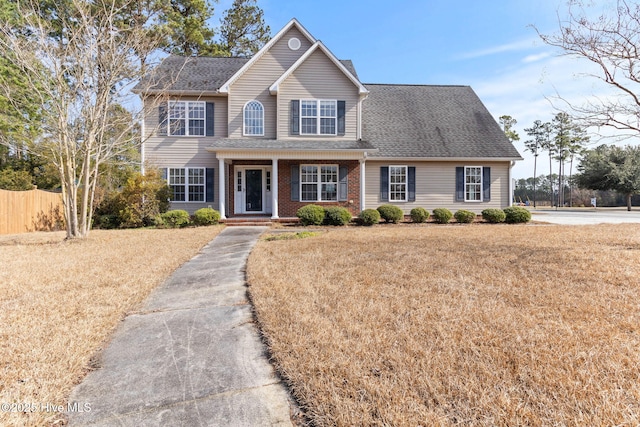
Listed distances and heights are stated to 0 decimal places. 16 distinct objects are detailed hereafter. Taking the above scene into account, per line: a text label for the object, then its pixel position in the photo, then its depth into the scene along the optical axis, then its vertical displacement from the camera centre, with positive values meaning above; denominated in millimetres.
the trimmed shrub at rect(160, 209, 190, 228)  12742 -517
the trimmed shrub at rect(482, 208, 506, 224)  14591 -530
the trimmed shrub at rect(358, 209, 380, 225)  13453 -505
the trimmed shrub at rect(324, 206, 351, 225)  13203 -484
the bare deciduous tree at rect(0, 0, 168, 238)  8453 +3517
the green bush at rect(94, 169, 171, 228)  12992 +39
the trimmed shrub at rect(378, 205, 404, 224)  13992 -396
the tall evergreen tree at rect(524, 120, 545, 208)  47781 +9644
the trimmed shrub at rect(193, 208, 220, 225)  12961 -489
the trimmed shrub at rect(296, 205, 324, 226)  13000 -430
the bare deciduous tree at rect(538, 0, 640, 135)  6621 +3083
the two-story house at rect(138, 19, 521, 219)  14547 +2556
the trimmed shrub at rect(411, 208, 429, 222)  14430 -461
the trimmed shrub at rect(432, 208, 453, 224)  14477 -511
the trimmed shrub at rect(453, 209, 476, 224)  14570 -566
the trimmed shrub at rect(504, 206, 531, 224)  14648 -535
